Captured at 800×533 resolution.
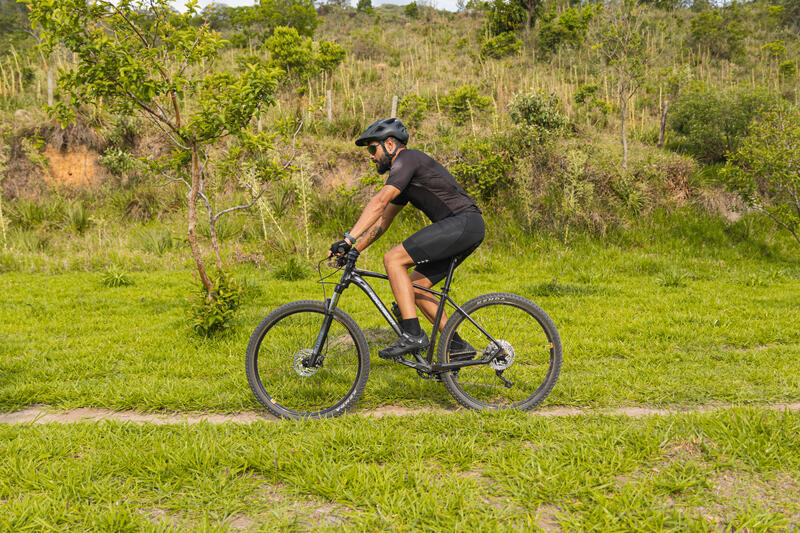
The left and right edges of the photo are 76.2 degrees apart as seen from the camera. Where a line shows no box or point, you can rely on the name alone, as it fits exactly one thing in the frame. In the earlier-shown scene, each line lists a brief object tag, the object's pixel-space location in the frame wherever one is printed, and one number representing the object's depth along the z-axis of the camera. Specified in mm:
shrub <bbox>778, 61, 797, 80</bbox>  19031
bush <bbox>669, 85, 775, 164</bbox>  13391
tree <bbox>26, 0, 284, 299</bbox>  5316
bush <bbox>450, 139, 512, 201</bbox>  12586
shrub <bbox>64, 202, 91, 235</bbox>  13773
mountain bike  4309
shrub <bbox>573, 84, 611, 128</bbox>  16266
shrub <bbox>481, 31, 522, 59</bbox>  24891
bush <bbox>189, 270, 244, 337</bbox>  6410
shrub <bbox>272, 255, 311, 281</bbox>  9922
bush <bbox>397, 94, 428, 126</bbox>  16172
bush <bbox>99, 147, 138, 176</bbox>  16000
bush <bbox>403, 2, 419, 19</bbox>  45250
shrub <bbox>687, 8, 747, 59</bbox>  25750
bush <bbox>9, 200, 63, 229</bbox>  13922
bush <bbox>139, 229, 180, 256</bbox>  11945
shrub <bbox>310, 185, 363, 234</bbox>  12843
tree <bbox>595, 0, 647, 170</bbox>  12602
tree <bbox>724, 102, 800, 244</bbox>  9781
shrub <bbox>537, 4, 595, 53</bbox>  24312
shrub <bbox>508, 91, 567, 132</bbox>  12625
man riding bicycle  4254
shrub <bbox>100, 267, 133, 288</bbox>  9523
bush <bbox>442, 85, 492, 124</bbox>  15988
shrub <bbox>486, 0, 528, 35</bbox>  27312
